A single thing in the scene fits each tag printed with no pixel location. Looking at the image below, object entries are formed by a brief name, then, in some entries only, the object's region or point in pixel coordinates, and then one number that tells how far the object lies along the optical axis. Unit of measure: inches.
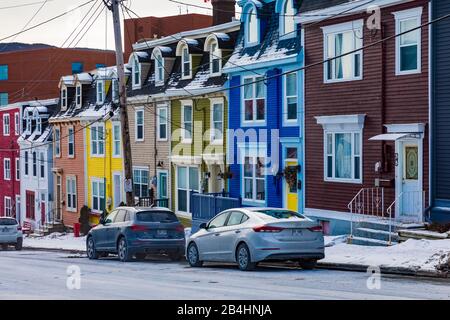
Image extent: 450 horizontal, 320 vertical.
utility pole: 1243.2
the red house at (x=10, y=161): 2610.7
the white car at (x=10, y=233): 1672.0
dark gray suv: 1046.4
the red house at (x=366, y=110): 1069.1
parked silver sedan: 817.5
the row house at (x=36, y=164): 2369.6
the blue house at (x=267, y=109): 1322.6
